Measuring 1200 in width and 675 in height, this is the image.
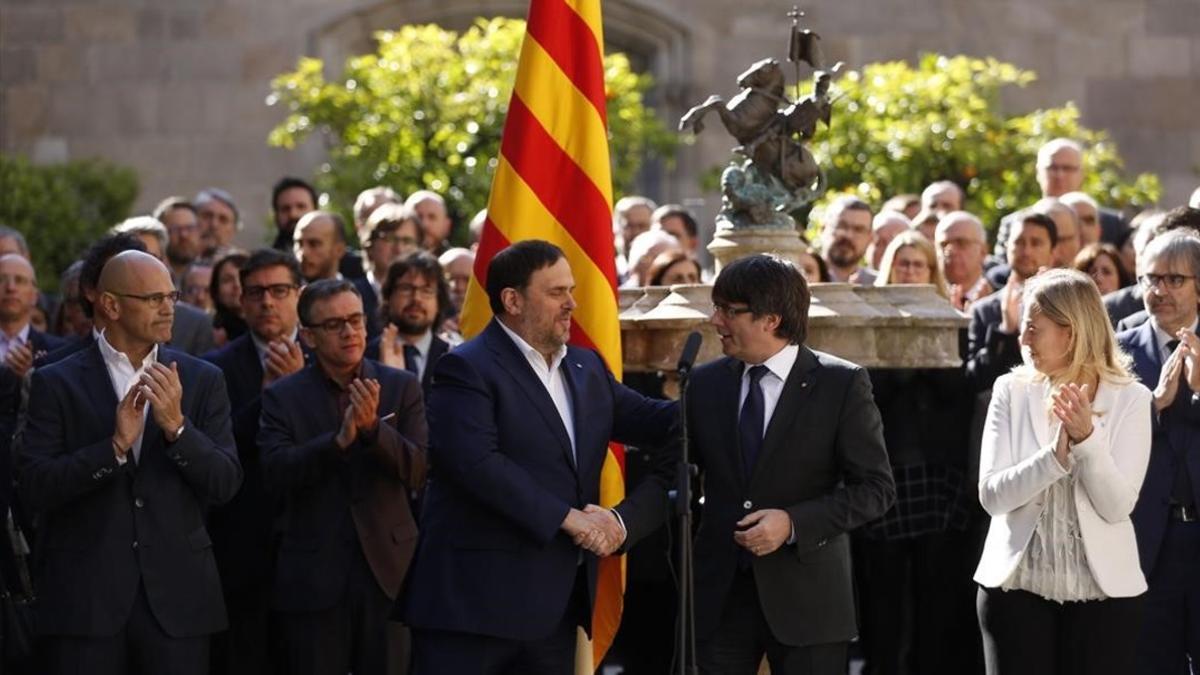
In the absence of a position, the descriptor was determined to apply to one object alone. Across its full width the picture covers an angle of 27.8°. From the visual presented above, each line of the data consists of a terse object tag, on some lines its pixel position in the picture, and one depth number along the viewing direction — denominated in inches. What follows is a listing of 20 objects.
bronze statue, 406.3
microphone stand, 304.5
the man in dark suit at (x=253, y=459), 407.2
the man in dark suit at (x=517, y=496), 321.4
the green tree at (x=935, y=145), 634.2
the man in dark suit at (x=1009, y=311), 443.2
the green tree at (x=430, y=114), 657.0
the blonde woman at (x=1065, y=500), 337.4
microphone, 307.3
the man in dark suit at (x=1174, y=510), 381.1
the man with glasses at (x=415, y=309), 433.7
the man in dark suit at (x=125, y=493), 343.6
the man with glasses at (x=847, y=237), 514.9
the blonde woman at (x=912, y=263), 473.4
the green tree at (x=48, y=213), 687.7
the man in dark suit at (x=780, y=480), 322.3
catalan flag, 383.9
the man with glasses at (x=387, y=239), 508.7
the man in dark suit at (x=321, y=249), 493.4
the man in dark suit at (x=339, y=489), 377.7
